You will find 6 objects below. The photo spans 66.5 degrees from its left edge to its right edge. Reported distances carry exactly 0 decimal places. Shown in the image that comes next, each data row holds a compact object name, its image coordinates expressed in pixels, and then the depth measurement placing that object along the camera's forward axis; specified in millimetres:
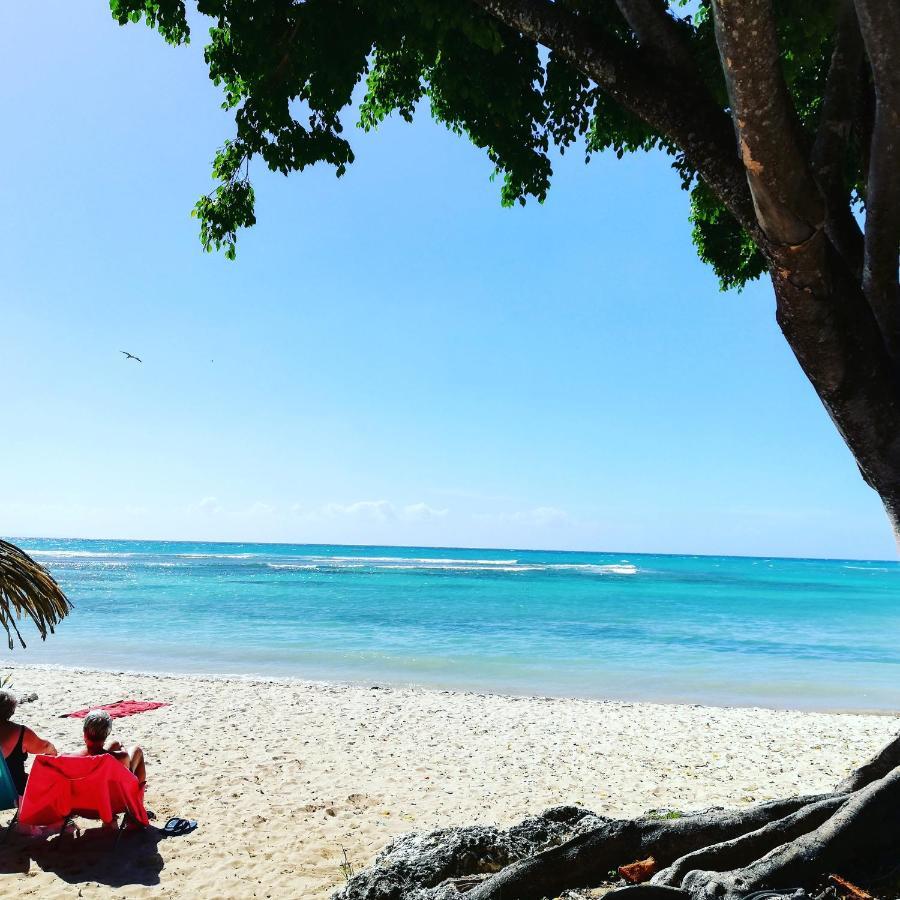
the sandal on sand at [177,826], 5312
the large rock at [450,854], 3895
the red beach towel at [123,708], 9367
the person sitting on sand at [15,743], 5293
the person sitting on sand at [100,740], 5199
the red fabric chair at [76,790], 4977
